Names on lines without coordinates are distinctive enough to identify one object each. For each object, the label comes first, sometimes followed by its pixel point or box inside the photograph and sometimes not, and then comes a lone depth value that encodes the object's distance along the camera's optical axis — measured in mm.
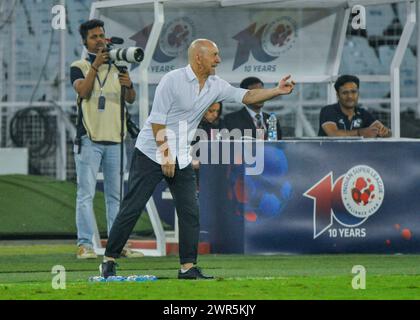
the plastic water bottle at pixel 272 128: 17578
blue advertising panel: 17219
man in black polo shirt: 18219
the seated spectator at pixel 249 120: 18047
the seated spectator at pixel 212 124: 17812
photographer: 16828
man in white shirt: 13555
